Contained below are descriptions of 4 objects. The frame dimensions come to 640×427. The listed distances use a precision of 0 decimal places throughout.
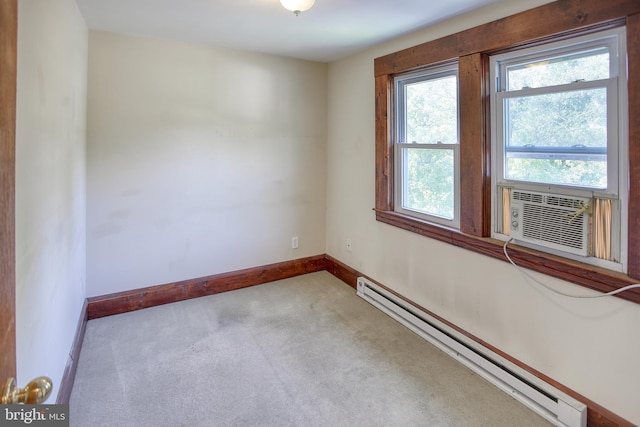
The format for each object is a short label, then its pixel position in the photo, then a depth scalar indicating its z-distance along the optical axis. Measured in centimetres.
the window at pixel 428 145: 277
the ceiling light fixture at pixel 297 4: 218
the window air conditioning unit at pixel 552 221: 195
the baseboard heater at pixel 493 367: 195
